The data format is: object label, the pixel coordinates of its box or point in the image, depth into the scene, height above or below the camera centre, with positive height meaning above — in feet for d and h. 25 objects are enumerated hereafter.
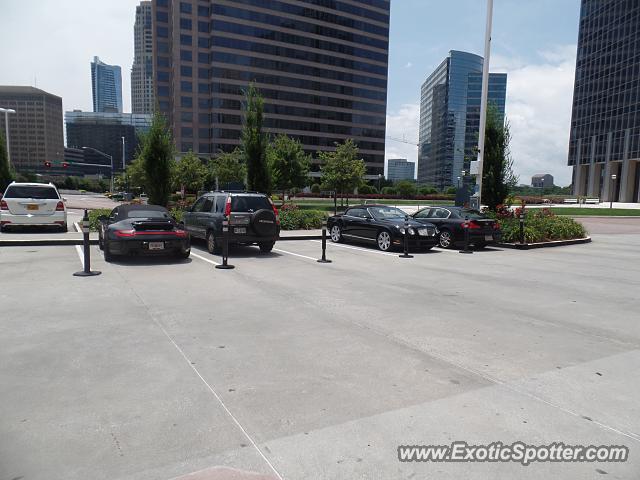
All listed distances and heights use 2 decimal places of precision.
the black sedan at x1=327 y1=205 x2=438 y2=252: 46.73 -3.70
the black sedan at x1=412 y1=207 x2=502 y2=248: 50.30 -3.28
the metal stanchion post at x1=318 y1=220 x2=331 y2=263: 39.76 -4.83
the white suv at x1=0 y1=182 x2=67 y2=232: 52.39 -2.64
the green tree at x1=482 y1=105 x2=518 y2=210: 66.63 +4.83
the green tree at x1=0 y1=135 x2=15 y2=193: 110.52 +3.63
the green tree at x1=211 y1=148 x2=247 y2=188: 148.05 +6.84
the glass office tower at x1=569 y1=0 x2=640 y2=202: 274.98 +63.44
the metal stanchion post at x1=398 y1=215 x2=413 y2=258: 43.92 -4.66
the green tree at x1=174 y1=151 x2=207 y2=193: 156.87 +4.92
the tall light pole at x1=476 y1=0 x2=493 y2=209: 60.95 +13.42
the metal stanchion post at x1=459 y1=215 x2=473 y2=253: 48.42 -4.33
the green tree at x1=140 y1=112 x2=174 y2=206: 67.41 +3.99
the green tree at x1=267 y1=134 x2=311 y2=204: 123.27 +7.35
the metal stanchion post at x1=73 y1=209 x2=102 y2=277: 30.83 -5.23
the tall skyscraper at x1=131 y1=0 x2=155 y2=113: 643.70 +251.82
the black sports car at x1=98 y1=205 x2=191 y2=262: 35.01 -3.67
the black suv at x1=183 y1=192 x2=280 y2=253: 41.32 -2.73
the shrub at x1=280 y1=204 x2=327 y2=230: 66.33 -4.19
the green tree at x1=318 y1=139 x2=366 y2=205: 120.16 +5.82
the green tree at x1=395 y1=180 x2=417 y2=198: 278.05 +3.22
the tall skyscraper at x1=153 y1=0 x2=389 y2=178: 307.37 +89.84
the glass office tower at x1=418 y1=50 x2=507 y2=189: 517.55 +106.16
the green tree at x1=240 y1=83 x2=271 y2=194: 72.79 +7.19
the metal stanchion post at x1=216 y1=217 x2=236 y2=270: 35.17 -4.33
